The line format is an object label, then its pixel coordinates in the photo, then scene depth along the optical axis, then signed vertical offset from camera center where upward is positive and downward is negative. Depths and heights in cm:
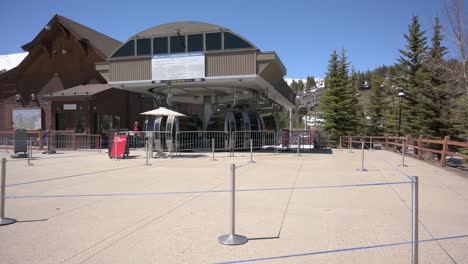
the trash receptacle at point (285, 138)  2442 -65
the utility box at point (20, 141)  1773 -68
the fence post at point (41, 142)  2437 -97
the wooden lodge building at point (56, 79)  2986 +417
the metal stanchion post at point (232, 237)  500 -153
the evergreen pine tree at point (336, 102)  3791 +281
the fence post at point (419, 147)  1835 -94
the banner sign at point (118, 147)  1745 -93
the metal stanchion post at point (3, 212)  585 -142
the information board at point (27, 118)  3019 +79
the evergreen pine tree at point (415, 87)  3050 +386
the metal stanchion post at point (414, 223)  387 -102
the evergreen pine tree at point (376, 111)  5122 +257
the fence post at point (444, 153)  1483 -99
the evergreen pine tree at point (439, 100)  2812 +234
